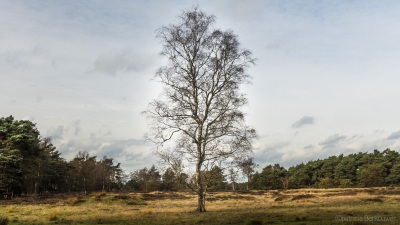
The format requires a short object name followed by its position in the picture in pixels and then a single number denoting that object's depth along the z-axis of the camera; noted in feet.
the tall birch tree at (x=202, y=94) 88.53
